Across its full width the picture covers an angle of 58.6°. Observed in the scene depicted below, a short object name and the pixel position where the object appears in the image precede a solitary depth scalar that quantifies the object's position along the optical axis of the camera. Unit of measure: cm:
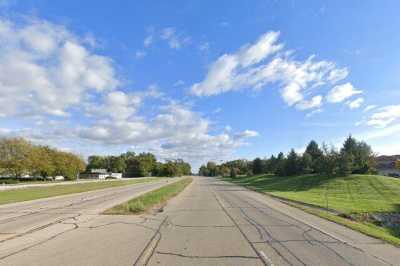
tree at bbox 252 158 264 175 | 11898
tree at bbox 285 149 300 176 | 7752
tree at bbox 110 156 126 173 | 17775
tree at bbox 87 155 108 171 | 18562
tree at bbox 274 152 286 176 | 7962
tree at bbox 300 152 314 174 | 7519
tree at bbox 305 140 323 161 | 8281
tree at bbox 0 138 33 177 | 7400
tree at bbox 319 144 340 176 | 5356
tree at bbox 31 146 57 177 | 7869
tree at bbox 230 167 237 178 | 13350
